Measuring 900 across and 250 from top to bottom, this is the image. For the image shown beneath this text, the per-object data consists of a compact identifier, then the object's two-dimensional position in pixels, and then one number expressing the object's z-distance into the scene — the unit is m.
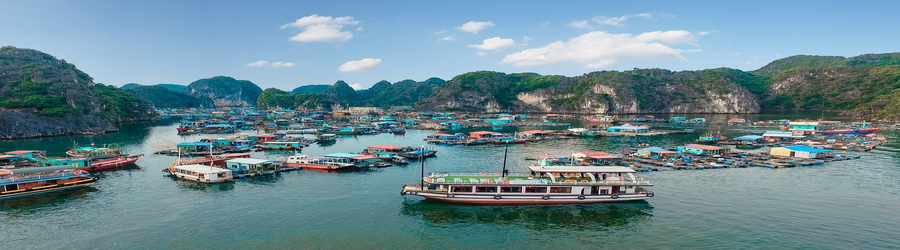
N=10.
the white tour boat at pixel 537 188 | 37.25
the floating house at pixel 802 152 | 61.56
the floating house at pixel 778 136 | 88.82
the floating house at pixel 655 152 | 64.00
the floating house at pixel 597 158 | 60.28
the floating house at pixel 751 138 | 86.65
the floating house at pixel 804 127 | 101.24
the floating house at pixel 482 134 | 96.11
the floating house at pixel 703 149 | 66.12
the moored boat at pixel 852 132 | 99.11
